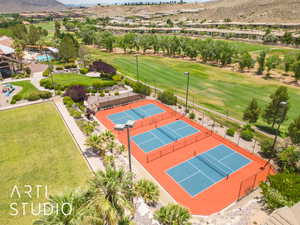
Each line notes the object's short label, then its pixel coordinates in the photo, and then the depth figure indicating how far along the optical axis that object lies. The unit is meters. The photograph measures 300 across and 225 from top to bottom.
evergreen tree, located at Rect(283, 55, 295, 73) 59.59
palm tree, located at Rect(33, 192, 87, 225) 11.30
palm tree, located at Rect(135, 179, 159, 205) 18.09
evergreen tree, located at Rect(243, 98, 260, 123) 30.19
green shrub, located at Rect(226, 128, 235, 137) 29.20
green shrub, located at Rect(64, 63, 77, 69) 59.91
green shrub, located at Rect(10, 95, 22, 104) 38.78
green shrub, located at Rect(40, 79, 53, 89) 45.56
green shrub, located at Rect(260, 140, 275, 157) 25.05
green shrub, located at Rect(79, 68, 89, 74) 56.19
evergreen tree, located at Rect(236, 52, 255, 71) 62.48
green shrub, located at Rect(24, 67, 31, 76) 55.31
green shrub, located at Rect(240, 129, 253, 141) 28.17
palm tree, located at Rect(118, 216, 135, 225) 12.99
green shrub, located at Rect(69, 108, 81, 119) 33.14
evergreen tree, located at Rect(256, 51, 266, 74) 61.78
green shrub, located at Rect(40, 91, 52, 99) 40.72
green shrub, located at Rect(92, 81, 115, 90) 45.06
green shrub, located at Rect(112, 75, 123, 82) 49.87
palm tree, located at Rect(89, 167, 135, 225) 11.41
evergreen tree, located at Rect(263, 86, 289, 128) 28.02
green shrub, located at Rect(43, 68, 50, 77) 53.75
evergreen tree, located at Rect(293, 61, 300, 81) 53.38
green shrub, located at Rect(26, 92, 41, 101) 39.99
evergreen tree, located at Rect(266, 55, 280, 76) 60.91
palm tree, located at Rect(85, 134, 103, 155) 23.95
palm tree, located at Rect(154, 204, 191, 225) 15.30
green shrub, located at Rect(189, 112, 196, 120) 33.90
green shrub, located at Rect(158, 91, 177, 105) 38.43
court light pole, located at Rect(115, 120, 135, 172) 15.52
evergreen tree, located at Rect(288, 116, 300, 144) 23.86
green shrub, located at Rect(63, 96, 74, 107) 37.25
